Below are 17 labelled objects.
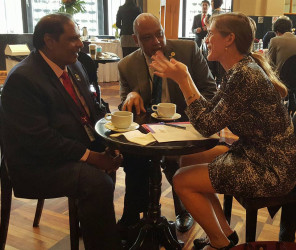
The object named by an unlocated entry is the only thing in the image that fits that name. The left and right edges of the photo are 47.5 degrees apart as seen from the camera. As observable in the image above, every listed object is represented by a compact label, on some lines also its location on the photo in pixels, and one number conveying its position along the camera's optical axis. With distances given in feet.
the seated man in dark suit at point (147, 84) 6.29
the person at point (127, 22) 19.42
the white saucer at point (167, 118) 5.53
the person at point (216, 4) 18.19
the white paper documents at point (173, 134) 4.52
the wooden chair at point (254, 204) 4.58
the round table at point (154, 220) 5.44
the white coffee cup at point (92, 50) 15.86
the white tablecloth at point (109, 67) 21.77
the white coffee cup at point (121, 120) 4.86
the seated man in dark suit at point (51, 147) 4.80
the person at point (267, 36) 17.58
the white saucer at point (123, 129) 4.87
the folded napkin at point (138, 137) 4.40
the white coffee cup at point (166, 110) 5.48
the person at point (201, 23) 21.66
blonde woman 4.48
